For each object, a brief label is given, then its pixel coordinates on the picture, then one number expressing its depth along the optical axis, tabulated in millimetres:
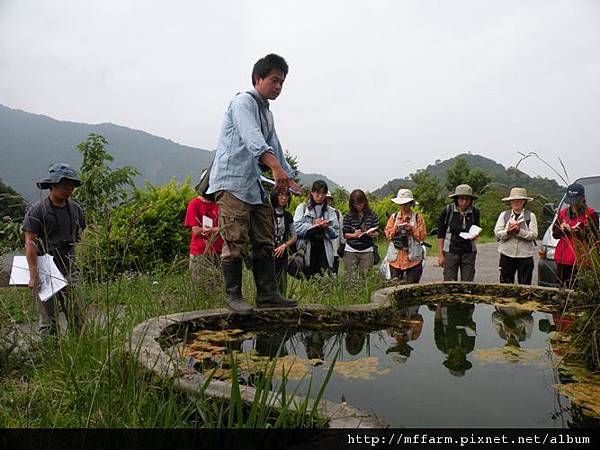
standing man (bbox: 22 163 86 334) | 3109
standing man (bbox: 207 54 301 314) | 2889
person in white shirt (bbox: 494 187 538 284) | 4922
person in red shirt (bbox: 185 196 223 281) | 4386
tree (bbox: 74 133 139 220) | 5634
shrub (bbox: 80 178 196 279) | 6660
